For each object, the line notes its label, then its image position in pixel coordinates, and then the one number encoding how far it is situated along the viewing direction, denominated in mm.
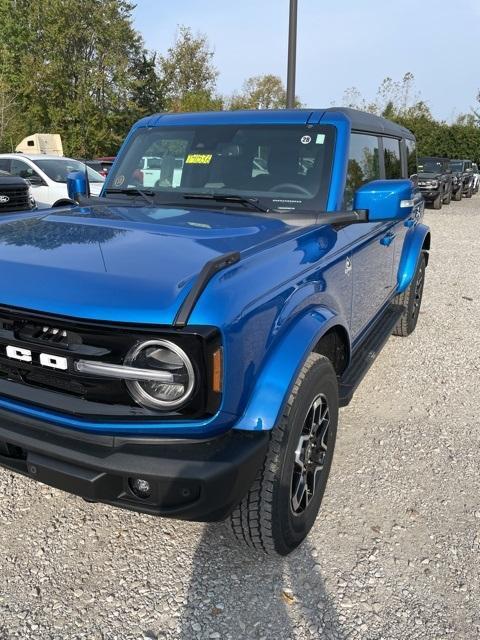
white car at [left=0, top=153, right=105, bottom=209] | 11508
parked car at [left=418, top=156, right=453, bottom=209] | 18469
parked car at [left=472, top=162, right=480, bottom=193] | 27050
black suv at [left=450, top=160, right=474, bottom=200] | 23814
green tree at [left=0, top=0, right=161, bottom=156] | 29344
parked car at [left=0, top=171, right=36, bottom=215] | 8133
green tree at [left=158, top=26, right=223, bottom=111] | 38281
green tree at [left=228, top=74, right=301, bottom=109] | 45562
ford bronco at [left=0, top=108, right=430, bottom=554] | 1886
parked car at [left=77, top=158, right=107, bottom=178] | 16800
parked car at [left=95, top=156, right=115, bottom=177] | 16806
